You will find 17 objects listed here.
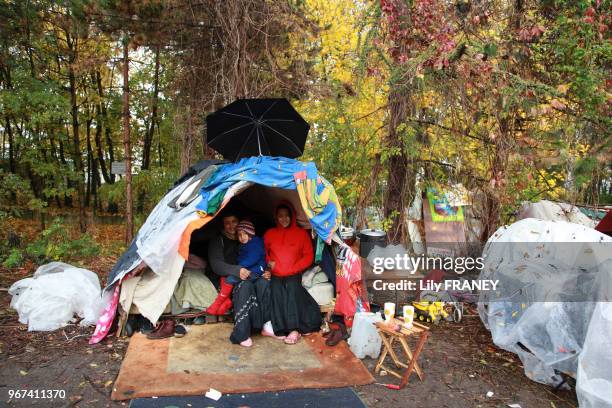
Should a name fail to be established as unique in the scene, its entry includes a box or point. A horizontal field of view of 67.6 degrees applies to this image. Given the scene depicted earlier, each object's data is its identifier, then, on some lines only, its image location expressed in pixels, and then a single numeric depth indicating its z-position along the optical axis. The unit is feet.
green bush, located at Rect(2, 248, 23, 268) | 20.58
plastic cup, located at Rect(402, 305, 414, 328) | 11.73
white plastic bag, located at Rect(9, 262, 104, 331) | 14.67
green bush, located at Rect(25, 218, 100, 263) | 21.89
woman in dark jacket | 13.82
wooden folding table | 11.36
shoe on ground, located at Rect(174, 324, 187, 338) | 14.01
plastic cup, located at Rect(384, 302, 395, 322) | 12.11
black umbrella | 16.16
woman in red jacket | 14.43
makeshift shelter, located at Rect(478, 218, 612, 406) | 10.32
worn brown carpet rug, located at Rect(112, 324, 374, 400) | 11.01
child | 14.84
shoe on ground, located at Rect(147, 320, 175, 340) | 13.83
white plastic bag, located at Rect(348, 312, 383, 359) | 13.01
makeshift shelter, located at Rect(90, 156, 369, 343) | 13.79
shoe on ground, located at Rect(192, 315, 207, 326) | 15.05
